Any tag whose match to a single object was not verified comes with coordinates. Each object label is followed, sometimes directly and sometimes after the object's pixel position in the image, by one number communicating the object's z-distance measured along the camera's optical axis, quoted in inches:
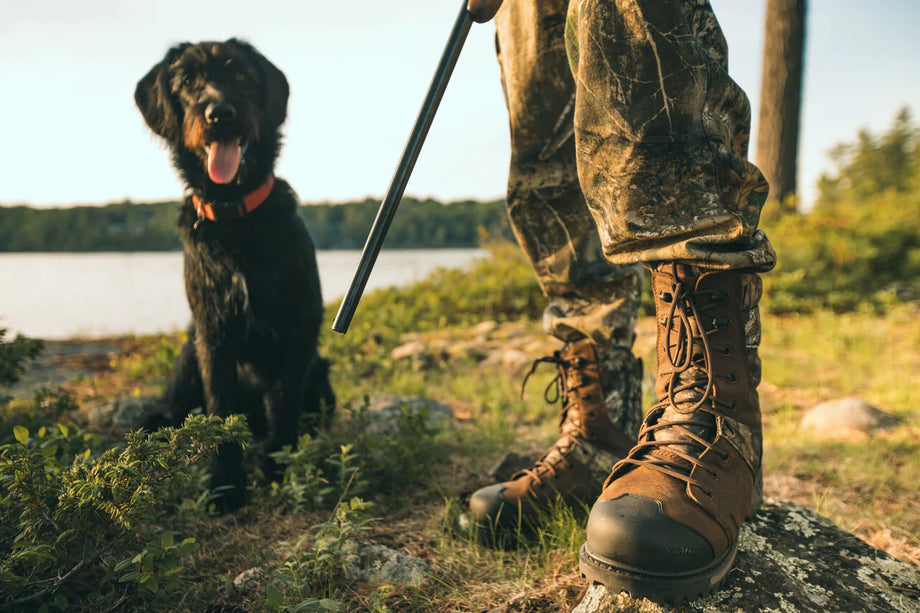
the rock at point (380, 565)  57.3
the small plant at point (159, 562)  45.9
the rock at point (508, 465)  81.8
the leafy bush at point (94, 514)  46.3
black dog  90.6
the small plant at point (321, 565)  51.0
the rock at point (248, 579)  55.4
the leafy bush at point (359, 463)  74.9
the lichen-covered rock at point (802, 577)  43.5
